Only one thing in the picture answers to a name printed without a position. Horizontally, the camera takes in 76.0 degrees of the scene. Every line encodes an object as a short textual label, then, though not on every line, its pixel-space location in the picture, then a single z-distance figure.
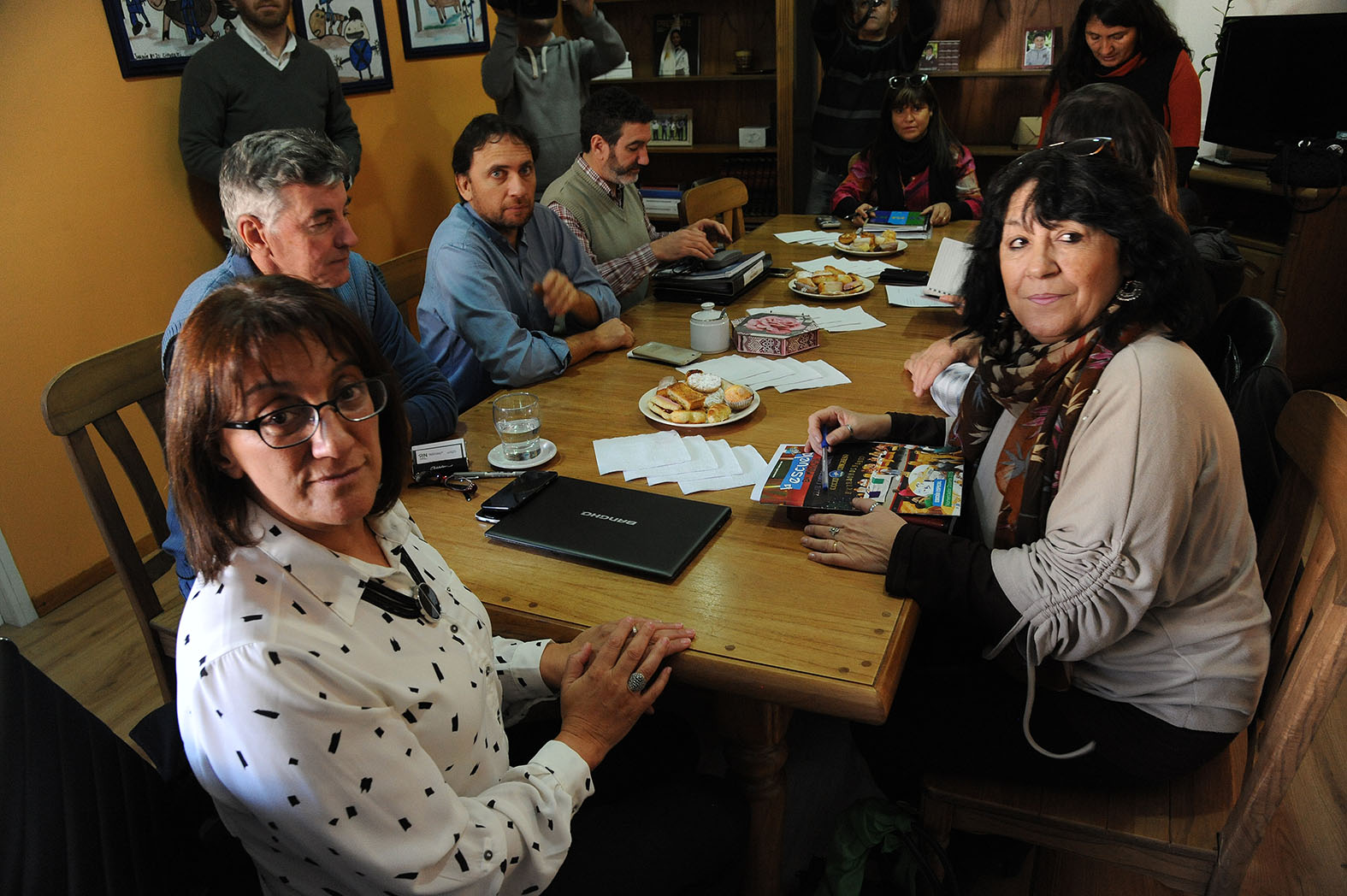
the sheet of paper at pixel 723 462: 1.50
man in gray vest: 2.72
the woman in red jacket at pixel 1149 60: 2.97
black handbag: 3.21
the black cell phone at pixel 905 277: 2.63
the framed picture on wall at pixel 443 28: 3.98
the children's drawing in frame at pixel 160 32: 2.71
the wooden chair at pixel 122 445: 1.52
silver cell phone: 2.05
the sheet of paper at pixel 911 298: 2.40
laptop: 1.26
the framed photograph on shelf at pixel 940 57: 4.44
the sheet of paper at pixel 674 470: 1.51
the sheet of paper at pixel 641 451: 1.55
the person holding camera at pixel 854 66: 4.09
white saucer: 1.57
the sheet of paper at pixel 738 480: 1.47
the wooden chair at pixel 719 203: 3.31
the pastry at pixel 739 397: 1.74
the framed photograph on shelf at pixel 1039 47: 4.33
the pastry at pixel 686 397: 1.71
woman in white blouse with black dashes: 0.78
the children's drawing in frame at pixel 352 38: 3.42
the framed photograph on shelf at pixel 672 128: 5.12
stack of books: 4.55
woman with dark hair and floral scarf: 1.08
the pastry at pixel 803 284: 2.53
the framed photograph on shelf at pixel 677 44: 4.86
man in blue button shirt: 2.04
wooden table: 1.04
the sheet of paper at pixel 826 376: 1.89
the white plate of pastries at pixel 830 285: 2.49
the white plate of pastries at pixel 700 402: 1.69
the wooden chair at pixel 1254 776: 1.01
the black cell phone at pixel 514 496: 1.40
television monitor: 3.36
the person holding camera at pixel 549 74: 3.79
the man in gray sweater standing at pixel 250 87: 2.85
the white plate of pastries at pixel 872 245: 2.95
